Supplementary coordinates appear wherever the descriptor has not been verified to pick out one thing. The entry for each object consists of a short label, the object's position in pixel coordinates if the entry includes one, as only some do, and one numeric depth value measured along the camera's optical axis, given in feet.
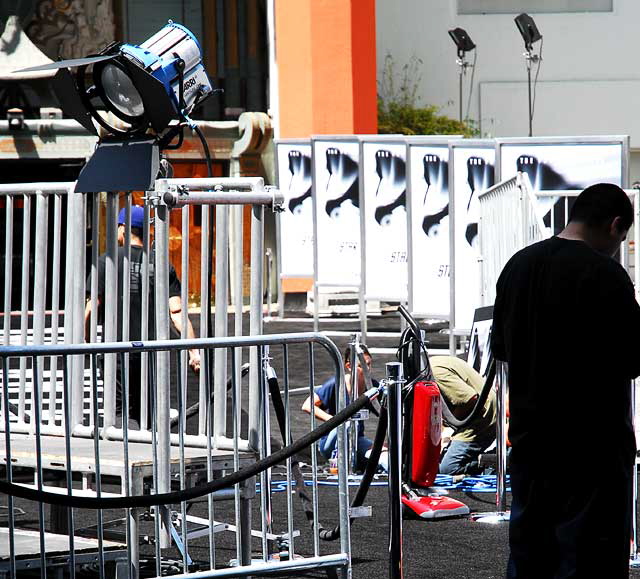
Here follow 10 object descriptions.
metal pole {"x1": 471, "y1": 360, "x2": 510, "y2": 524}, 48.78
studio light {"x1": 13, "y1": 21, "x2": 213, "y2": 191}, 35.60
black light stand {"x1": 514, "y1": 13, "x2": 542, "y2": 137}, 168.86
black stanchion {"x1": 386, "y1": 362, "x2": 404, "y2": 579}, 32.22
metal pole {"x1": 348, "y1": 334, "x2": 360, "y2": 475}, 52.08
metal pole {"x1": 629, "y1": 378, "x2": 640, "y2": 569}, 41.93
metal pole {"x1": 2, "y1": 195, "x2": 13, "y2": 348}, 37.25
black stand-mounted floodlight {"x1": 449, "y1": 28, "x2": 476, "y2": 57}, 170.40
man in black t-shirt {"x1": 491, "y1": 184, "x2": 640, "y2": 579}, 29.78
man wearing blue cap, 39.96
